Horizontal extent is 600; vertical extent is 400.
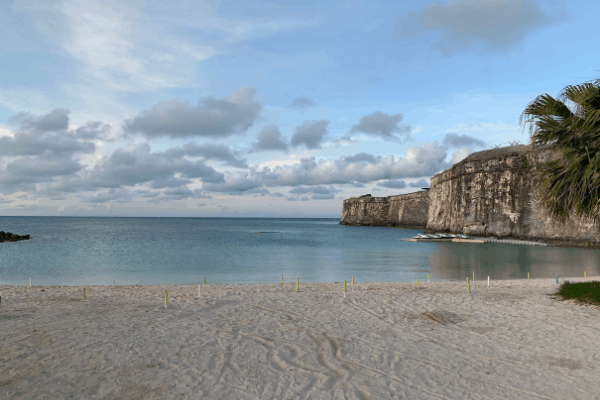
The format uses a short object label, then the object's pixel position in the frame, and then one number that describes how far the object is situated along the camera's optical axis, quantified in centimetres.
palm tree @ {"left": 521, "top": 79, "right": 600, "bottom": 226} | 1102
